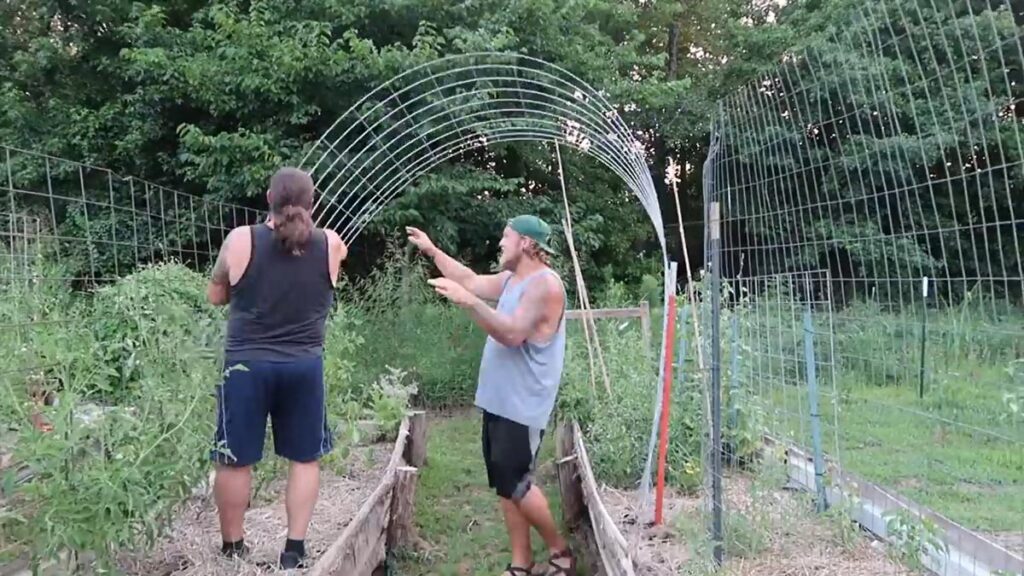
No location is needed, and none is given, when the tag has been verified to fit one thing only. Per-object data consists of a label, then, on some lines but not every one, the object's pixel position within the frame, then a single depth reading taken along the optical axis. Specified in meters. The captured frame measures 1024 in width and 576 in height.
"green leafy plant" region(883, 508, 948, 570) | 2.96
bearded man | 3.60
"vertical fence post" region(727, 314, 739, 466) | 4.50
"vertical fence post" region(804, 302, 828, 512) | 3.79
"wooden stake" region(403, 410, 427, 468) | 5.70
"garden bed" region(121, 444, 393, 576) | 2.97
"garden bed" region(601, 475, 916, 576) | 3.07
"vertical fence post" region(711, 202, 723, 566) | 3.15
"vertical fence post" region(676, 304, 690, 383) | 4.86
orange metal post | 3.81
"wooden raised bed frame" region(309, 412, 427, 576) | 3.08
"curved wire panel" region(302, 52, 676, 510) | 6.81
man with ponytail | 2.87
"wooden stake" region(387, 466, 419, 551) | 4.36
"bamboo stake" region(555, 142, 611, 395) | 6.26
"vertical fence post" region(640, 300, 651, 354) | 6.65
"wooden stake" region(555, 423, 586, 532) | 4.60
